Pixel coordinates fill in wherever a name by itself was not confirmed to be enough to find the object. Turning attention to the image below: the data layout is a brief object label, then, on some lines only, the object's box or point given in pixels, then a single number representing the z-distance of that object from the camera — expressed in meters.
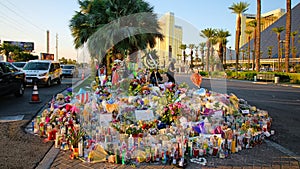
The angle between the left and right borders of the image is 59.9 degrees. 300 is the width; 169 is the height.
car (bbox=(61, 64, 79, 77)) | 27.50
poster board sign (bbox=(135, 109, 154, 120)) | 5.39
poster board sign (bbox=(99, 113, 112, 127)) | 5.01
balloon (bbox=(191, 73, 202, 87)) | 8.06
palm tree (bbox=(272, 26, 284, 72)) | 43.76
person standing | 11.01
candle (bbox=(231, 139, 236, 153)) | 4.48
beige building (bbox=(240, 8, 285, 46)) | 111.88
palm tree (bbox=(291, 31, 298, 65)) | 55.96
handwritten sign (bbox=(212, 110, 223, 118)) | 5.45
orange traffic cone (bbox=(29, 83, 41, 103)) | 9.40
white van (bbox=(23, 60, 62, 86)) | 15.13
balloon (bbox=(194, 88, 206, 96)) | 6.66
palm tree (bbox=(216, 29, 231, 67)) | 44.16
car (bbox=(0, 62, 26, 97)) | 9.20
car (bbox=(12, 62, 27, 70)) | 20.13
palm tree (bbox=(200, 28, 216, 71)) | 42.53
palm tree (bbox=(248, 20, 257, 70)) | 42.94
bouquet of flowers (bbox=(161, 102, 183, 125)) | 5.34
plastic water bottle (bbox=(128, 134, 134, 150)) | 4.16
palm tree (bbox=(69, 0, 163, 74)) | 13.70
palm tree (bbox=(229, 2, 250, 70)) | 35.09
